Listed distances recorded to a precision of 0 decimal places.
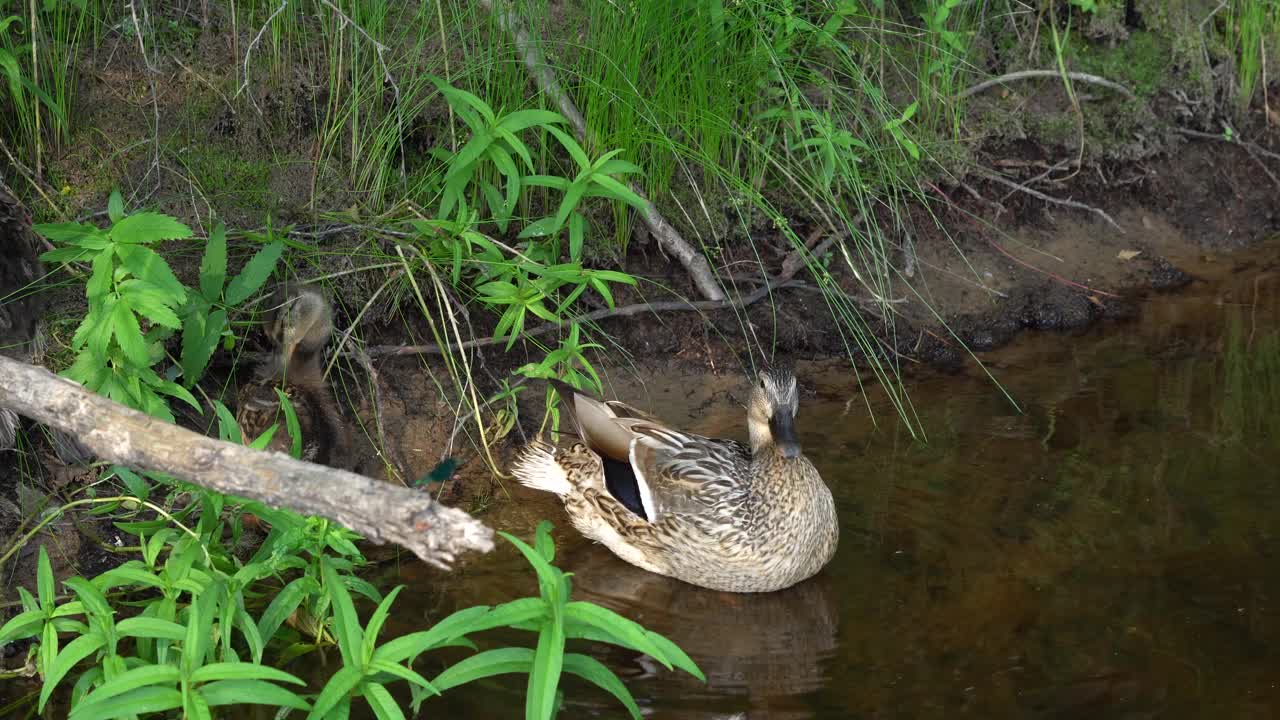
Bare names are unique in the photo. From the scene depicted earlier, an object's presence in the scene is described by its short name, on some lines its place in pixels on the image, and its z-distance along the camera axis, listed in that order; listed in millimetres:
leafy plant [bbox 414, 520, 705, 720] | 3062
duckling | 4691
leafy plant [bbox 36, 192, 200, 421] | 3852
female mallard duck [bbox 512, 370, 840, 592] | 4484
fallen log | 2605
